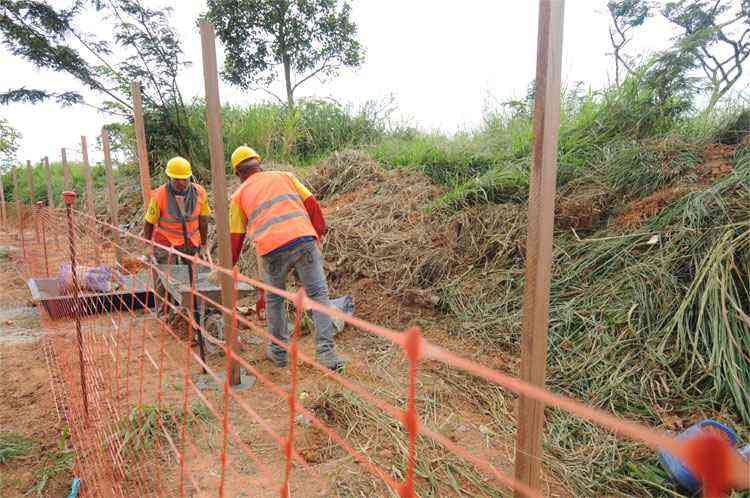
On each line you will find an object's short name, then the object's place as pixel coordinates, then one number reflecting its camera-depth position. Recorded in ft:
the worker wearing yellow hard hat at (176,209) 12.67
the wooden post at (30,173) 35.17
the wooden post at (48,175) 31.06
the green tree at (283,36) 42.98
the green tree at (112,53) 29.78
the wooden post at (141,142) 14.67
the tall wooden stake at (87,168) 19.06
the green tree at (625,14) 41.14
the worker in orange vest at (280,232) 10.42
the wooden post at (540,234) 4.33
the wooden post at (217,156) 8.44
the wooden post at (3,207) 43.65
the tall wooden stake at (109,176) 18.71
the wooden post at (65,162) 25.07
